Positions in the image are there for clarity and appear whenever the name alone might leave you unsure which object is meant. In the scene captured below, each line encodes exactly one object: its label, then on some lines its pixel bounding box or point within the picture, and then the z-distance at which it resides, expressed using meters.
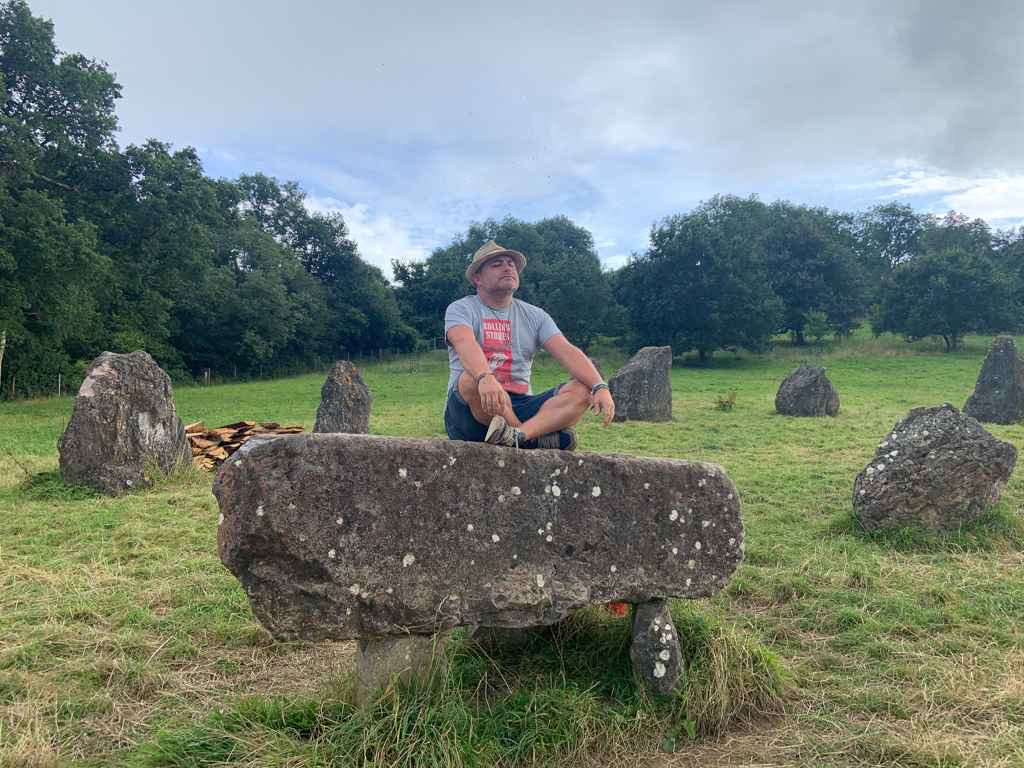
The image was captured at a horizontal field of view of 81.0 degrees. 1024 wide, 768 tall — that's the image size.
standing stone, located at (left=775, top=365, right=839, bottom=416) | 15.40
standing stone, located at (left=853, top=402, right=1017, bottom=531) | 5.98
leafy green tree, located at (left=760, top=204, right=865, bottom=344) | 37.44
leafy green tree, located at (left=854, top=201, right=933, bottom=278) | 58.75
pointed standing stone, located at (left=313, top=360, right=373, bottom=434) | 12.00
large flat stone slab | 2.73
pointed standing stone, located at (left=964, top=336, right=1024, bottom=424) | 13.57
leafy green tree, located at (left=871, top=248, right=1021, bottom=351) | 32.44
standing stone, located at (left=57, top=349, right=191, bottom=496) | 7.86
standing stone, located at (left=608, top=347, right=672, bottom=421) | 15.23
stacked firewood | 9.80
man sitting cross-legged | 3.46
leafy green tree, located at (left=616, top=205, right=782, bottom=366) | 33.53
